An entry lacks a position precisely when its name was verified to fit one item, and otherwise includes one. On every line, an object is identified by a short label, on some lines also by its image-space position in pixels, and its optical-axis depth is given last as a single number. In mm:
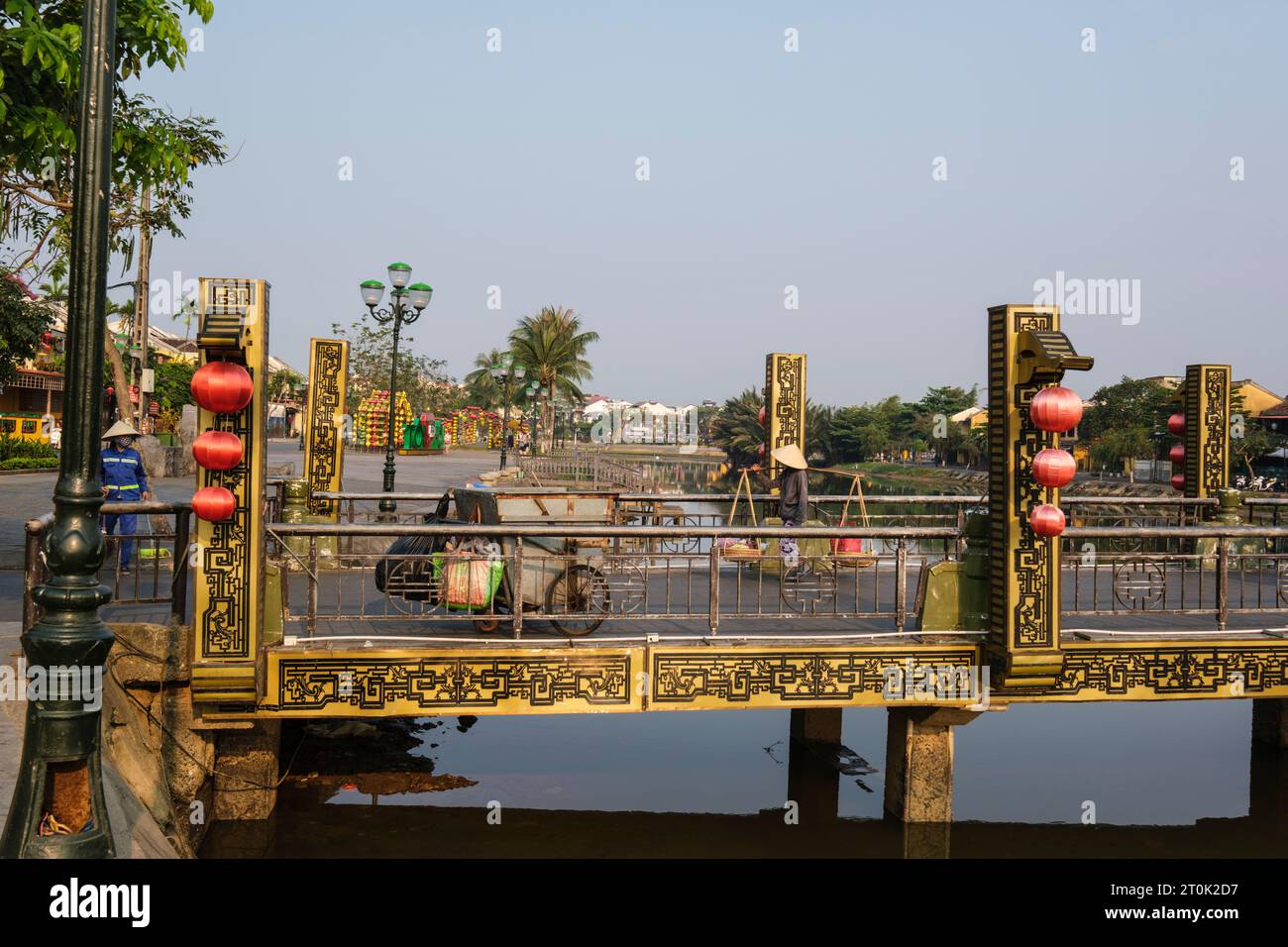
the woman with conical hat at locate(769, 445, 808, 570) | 10641
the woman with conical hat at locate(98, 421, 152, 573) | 10844
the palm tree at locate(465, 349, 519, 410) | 76875
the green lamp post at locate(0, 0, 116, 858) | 4285
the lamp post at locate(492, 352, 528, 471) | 40469
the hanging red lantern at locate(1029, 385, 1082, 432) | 7223
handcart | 8039
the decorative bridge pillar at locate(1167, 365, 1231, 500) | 13125
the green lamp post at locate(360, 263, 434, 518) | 17266
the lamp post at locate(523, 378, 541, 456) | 43462
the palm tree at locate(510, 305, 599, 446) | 51438
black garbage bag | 8039
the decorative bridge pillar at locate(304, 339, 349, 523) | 12820
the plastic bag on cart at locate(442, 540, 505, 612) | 7941
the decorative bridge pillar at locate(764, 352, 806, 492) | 12320
